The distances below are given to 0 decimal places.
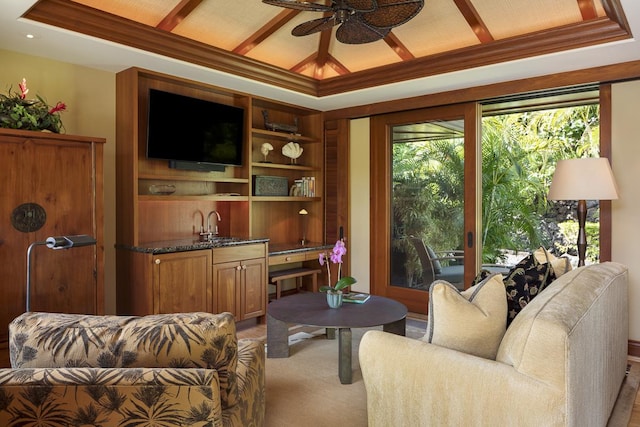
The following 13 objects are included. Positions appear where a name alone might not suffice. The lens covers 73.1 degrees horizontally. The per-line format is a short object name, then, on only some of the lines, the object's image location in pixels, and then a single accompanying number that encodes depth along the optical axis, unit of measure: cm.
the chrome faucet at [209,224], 482
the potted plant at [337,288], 325
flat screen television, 398
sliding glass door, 460
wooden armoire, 284
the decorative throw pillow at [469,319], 182
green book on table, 347
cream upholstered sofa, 153
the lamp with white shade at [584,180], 326
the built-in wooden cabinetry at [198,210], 385
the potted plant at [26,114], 291
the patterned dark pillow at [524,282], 209
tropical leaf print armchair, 111
